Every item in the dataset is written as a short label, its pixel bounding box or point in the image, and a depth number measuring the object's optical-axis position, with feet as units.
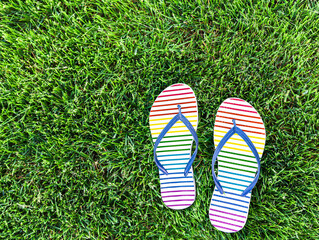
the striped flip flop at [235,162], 1.68
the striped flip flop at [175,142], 1.73
